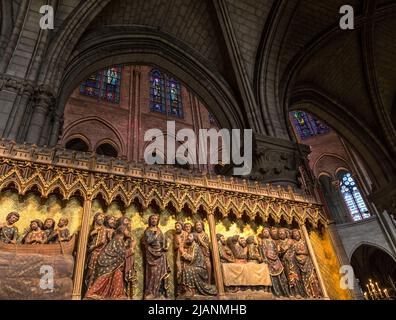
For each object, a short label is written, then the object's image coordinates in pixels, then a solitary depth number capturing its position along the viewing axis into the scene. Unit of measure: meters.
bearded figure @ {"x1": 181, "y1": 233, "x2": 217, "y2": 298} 3.84
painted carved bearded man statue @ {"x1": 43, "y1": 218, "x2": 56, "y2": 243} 3.54
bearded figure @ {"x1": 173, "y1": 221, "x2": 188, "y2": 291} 3.91
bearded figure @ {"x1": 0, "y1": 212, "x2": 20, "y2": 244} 3.34
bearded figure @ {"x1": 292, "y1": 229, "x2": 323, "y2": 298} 4.58
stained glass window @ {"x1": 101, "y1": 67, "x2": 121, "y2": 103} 16.92
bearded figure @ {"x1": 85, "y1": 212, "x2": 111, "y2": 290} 3.52
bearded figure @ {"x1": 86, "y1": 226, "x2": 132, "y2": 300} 3.42
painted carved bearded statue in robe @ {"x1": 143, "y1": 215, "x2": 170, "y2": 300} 3.70
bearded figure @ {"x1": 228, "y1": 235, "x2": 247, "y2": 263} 4.42
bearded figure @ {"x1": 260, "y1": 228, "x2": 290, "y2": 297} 4.46
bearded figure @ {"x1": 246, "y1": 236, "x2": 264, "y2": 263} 4.50
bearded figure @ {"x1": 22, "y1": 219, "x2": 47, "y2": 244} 3.43
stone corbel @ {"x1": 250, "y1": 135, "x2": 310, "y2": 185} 7.25
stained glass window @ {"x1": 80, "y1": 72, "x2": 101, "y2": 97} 16.34
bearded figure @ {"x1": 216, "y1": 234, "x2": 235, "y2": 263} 4.34
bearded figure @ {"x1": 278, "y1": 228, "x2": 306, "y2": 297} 4.53
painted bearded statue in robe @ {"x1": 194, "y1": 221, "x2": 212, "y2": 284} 4.15
